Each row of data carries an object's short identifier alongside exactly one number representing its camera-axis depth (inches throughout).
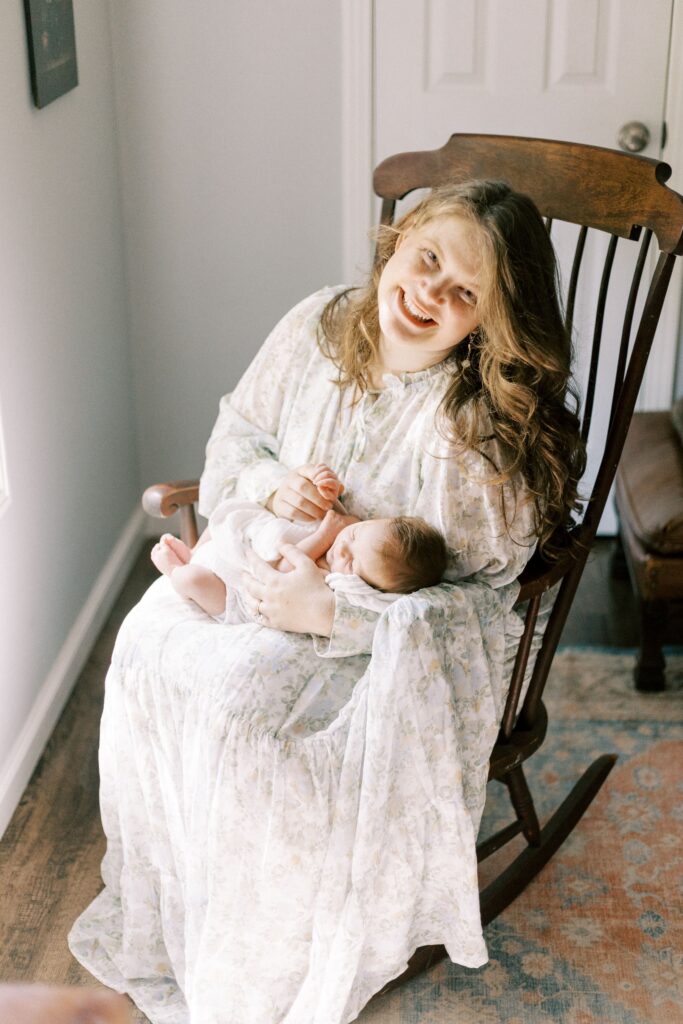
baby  68.4
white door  112.0
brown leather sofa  100.7
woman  64.7
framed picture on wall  88.7
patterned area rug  73.0
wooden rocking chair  72.7
